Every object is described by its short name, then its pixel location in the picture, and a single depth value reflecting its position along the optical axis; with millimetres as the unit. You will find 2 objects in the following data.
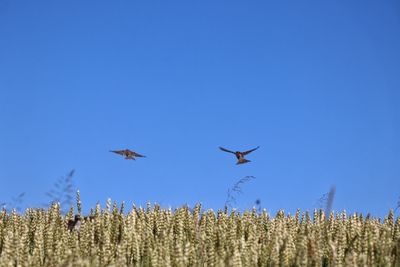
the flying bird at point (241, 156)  17228
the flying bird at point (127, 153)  16577
